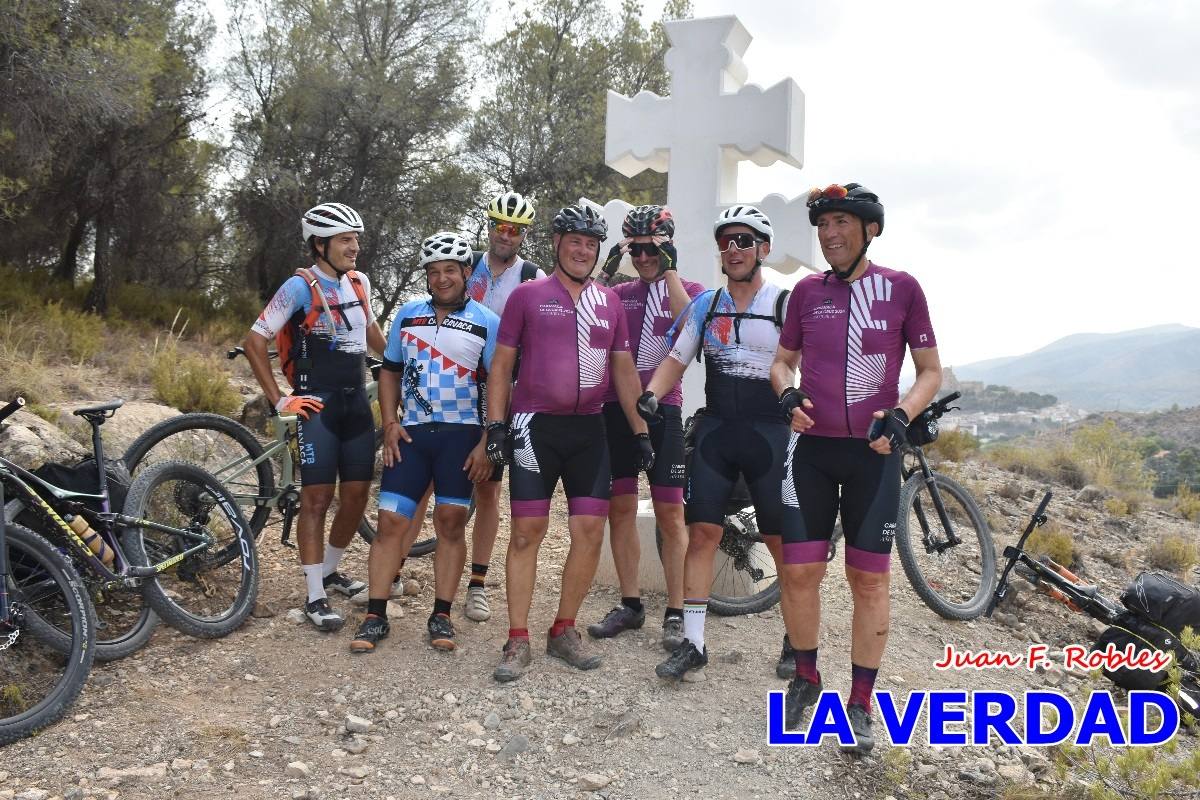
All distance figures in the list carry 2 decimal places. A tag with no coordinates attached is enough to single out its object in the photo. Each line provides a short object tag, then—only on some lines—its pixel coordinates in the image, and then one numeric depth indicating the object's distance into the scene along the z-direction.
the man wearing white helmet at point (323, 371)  4.68
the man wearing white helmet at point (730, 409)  4.25
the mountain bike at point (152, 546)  4.08
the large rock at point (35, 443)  4.82
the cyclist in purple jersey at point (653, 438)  4.73
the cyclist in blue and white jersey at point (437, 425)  4.46
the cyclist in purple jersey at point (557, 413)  4.25
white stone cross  5.70
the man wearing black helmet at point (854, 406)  3.66
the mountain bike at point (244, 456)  5.30
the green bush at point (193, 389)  7.55
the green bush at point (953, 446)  12.07
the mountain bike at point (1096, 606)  5.23
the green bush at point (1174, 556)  8.41
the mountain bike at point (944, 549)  5.59
